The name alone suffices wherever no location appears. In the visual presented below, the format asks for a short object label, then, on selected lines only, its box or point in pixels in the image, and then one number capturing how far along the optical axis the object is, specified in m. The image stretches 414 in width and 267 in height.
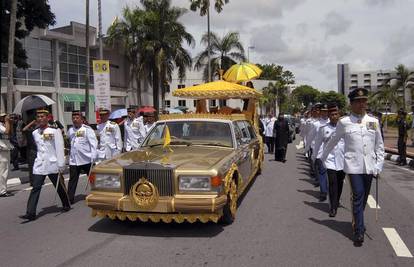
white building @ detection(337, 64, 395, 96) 135.07
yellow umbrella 15.63
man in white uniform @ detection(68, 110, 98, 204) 8.40
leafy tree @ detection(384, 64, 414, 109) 36.16
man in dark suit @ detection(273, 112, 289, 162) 15.63
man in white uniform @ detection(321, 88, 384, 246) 5.71
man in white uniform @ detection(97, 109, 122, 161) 9.91
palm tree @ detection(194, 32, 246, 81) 39.09
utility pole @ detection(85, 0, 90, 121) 23.23
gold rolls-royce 5.88
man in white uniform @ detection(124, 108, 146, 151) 12.34
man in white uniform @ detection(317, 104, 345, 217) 7.35
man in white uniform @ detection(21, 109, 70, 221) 7.30
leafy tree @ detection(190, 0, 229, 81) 34.91
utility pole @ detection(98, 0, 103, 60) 22.79
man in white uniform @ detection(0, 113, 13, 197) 9.76
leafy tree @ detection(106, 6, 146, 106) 35.16
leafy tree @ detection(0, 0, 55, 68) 21.72
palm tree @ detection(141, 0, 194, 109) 35.03
